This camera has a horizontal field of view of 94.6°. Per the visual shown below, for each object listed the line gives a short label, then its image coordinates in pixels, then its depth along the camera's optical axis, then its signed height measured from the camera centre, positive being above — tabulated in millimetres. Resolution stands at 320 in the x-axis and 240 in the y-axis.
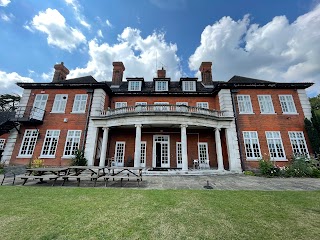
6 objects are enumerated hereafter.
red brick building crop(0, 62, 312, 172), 14273 +3325
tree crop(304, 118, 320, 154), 13750 +2243
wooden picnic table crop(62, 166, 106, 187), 8031 -545
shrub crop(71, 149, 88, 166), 13375 -177
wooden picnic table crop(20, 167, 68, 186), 7648 -724
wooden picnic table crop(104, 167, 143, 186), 7945 -755
